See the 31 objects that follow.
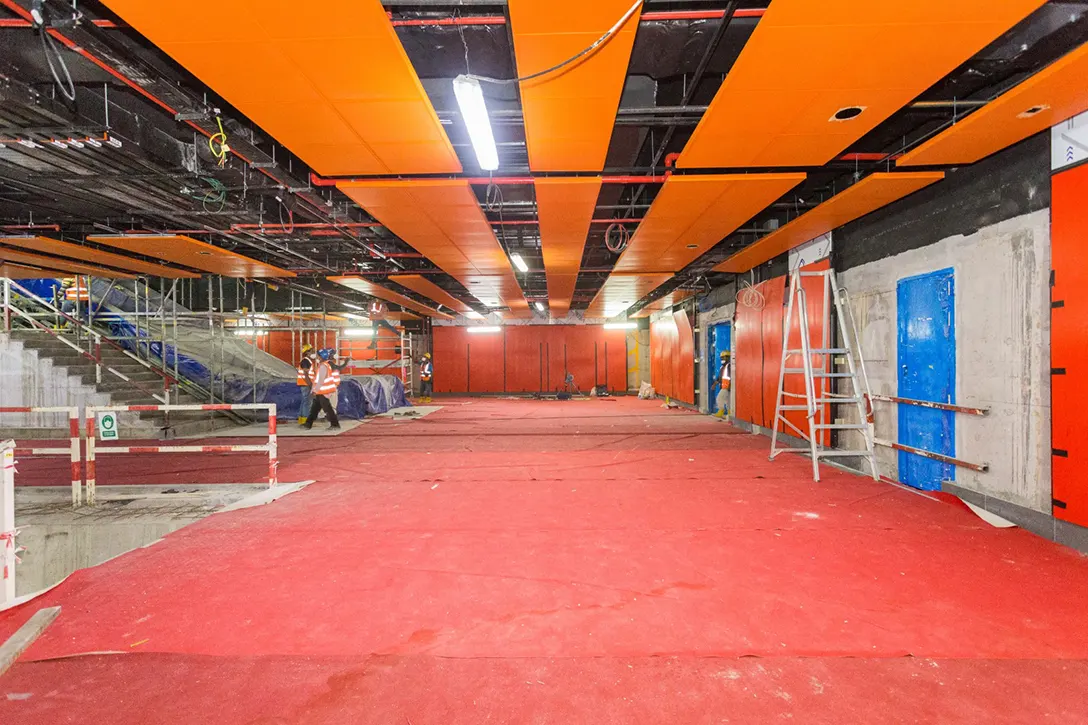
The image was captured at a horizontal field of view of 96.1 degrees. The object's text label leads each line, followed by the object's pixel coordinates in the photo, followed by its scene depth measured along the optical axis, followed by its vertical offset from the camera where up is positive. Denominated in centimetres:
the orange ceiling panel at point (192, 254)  736 +183
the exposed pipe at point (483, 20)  297 +213
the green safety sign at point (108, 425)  510 -66
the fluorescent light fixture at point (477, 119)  308 +175
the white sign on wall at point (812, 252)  704 +166
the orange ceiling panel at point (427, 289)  1097 +183
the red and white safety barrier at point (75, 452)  456 -84
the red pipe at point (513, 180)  502 +188
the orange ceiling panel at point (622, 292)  1109 +186
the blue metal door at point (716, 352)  1221 +23
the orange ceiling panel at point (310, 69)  260 +186
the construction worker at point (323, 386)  997 -49
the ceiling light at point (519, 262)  890 +188
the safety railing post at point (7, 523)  289 -96
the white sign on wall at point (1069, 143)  358 +163
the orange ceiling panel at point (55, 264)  815 +181
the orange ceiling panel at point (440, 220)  525 +185
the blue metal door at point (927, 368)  496 -9
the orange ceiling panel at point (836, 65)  260 +185
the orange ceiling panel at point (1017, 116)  304 +179
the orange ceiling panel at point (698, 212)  511 +184
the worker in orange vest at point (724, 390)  1114 -72
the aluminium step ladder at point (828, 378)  566 -24
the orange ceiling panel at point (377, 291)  1109 +184
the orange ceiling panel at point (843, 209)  493 +181
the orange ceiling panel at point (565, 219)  521 +184
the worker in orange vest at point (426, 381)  1778 -82
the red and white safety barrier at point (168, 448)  448 -78
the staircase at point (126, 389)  920 -52
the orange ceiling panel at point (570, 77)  259 +185
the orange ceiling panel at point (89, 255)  724 +180
